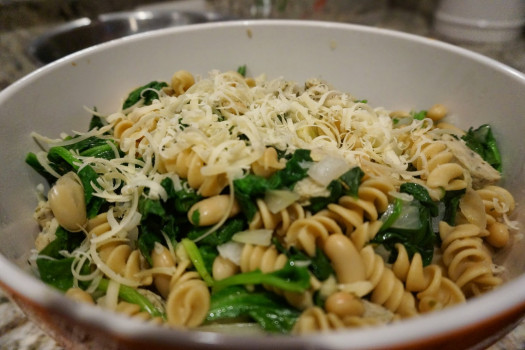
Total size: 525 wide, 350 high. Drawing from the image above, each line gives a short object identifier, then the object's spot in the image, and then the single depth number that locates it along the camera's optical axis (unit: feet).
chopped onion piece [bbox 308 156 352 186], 0.74
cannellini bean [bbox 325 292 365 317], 0.65
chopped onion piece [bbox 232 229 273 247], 0.72
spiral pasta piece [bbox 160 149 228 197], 0.74
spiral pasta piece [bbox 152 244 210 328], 0.67
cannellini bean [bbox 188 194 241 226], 0.72
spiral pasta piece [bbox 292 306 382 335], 0.63
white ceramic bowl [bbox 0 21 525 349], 0.54
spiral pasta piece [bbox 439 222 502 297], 0.73
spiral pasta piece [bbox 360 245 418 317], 0.70
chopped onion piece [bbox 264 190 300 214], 0.72
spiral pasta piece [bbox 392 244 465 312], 0.71
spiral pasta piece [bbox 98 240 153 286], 0.74
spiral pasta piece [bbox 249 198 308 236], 0.72
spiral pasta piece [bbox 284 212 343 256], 0.70
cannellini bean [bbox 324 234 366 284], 0.68
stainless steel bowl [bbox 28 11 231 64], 1.46
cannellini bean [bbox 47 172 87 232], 0.76
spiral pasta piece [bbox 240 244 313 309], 0.68
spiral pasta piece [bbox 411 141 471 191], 0.79
